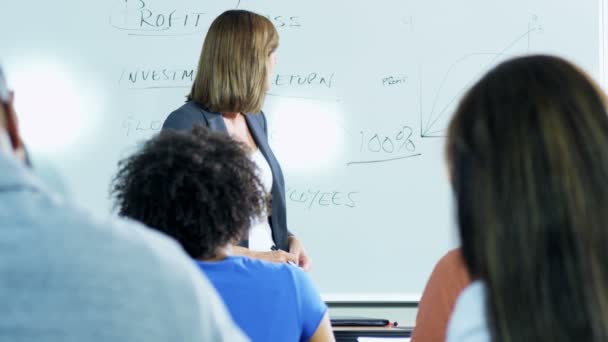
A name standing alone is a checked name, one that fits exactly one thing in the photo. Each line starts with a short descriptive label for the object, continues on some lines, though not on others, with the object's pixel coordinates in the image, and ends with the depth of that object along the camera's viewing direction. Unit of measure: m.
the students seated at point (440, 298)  2.97
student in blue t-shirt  3.17
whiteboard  5.06
